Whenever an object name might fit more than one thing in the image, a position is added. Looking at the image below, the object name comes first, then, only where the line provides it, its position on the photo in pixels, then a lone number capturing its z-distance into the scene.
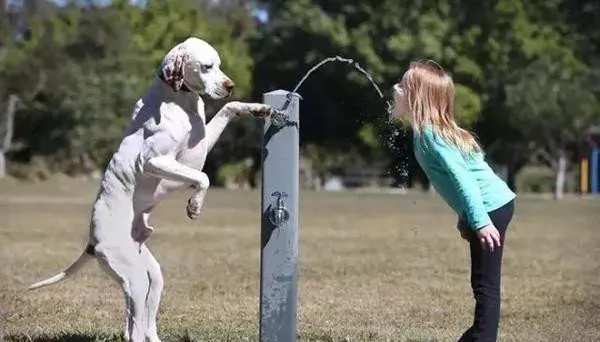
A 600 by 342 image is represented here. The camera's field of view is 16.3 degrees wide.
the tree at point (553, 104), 76.87
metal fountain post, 11.09
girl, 10.61
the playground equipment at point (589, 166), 88.15
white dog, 11.04
